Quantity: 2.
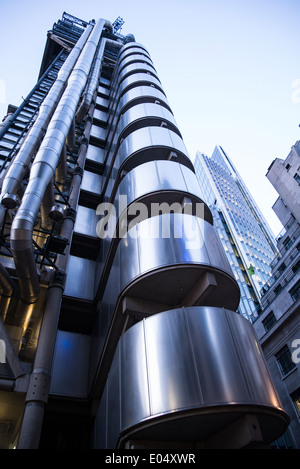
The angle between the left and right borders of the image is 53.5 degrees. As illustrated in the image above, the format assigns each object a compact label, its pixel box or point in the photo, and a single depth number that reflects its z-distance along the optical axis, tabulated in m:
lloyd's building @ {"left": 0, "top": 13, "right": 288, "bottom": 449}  7.30
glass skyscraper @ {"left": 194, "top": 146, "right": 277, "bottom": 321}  64.00
